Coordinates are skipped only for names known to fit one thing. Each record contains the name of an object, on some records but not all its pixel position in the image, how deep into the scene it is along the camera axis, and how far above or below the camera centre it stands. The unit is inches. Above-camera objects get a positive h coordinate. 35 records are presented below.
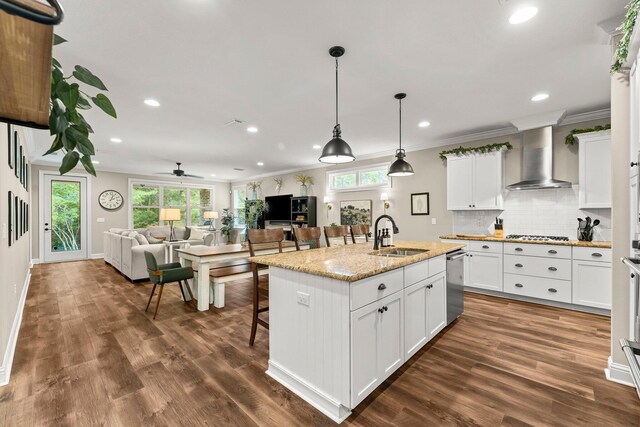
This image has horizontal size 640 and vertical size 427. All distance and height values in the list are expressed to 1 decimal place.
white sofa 204.1 -31.0
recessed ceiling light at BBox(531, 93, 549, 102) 132.6 +54.4
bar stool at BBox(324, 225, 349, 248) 142.5 -10.5
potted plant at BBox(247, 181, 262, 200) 380.7 +32.4
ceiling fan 281.8 +39.0
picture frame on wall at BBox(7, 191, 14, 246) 111.2 -1.8
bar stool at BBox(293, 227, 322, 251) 118.4 -9.7
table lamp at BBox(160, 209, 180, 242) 228.5 -2.2
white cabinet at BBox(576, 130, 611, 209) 142.7 +21.2
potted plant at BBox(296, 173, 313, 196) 308.3 +31.8
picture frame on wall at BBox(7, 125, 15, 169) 112.1 +23.2
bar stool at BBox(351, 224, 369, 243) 156.8 -10.8
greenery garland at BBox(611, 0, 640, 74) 64.7 +43.5
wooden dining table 148.8 -25.6
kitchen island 69.8 -30.9
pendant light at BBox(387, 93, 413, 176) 139.7 +21.2
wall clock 330.0 +13.7
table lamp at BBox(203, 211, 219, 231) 357.1 -4.7
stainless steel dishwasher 121.4 -33.1
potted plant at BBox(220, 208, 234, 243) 376.0 -15.7
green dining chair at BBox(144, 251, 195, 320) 139.3 -31.5
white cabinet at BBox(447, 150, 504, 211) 178.4 +19.3
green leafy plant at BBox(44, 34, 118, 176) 30.8 +10.1
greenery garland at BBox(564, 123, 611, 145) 142.9 +41.5
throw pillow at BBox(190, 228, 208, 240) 292.2 -23.8
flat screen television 330.0 +4.0
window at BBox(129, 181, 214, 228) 356.8 +13.8
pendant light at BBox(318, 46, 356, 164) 104.7 +22.2
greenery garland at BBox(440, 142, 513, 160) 175.6 +40.1
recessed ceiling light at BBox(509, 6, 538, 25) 78.8 +55.9
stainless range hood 161.0 +28.9
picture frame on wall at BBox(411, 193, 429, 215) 218.7 +5.8
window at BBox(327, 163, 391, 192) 250.1 +30.8
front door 295.6 -7.1
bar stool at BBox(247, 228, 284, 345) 105.9 -11.9
